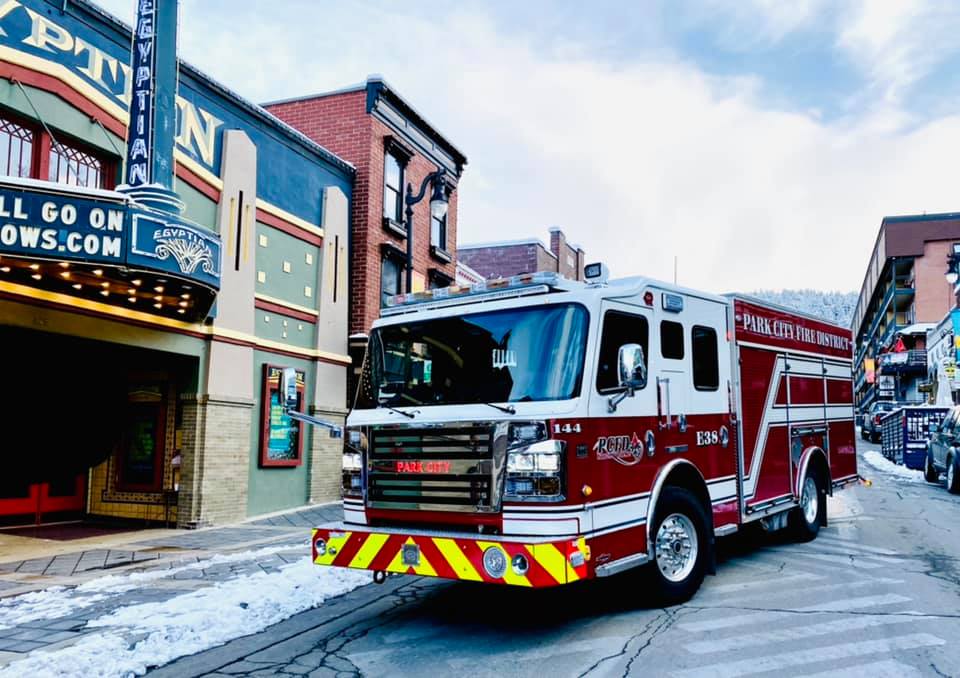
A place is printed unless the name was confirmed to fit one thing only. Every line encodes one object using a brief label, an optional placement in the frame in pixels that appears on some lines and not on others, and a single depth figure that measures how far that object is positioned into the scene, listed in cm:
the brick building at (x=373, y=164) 1706
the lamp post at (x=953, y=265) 2426
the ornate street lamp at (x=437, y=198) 1512
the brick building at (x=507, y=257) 3294
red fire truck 543
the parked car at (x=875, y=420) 4128
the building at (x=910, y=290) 6378
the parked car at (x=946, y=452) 1686
